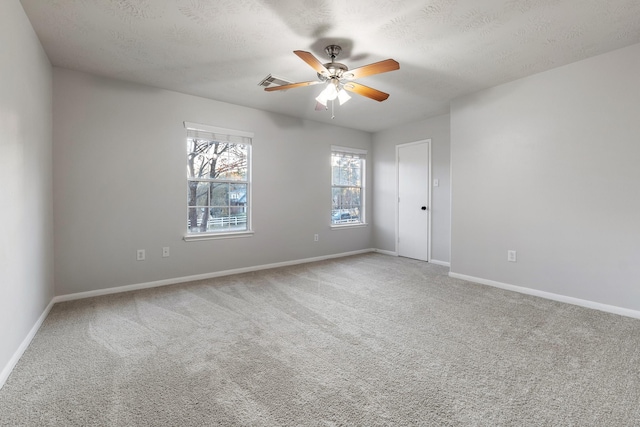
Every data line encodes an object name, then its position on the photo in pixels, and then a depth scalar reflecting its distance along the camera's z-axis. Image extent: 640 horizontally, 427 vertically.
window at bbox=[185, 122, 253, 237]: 3.93
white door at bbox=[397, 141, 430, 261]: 5.06
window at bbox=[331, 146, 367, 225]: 5.47
